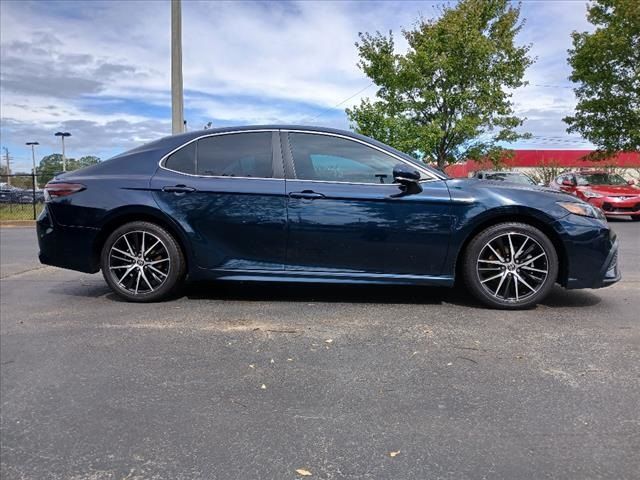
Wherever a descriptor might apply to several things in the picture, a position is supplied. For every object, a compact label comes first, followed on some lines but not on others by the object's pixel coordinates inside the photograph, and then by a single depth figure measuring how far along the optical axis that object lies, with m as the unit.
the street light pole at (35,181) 17.28
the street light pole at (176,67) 12.82
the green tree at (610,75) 18.78
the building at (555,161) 37.75
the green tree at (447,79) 18.62
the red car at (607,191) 15.18
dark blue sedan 4.43
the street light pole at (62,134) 43.65
